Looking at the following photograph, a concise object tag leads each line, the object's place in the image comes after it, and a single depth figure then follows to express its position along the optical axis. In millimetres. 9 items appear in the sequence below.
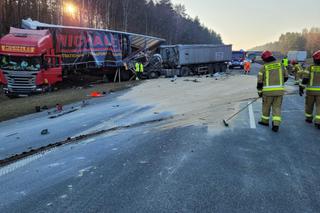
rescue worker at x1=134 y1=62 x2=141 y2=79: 23522
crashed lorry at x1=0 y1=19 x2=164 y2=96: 15172
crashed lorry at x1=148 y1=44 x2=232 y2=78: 26822
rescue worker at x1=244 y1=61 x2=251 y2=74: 30194
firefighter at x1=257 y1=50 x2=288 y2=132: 6453
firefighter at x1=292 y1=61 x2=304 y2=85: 15800
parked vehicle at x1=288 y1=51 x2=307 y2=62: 52891
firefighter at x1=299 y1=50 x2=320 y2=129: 6879
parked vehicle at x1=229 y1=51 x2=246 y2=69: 39531
